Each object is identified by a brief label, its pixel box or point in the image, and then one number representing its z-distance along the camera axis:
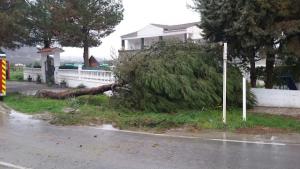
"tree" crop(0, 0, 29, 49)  27.43
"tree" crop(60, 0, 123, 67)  36.53
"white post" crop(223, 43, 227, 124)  14.17
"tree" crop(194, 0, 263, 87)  16.89
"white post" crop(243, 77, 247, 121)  14.45
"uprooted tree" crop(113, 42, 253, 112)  16.55
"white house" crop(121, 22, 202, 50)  50.23
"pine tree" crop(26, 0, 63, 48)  35.84
